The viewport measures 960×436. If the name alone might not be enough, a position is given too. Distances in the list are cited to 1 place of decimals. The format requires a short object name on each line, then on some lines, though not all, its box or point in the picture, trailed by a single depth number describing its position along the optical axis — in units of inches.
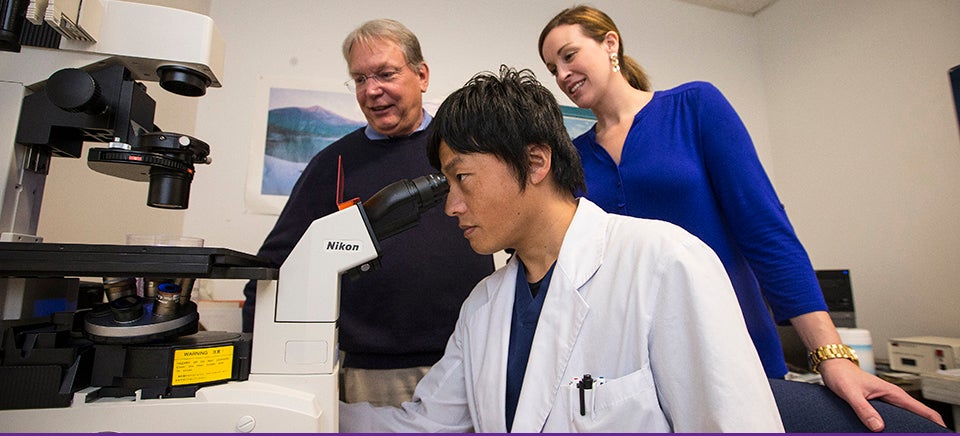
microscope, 22.9
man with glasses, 50.0
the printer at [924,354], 71.4
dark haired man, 25.9
